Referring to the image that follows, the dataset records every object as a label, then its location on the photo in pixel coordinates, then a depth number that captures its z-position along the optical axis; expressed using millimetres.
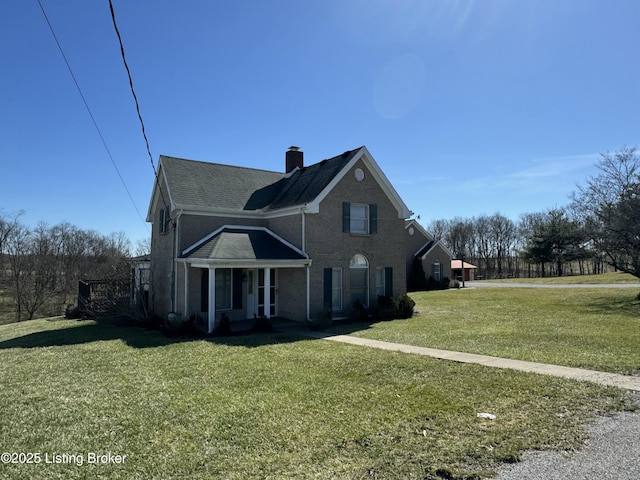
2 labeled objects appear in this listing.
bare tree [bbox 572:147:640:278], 22953
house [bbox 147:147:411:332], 17281
